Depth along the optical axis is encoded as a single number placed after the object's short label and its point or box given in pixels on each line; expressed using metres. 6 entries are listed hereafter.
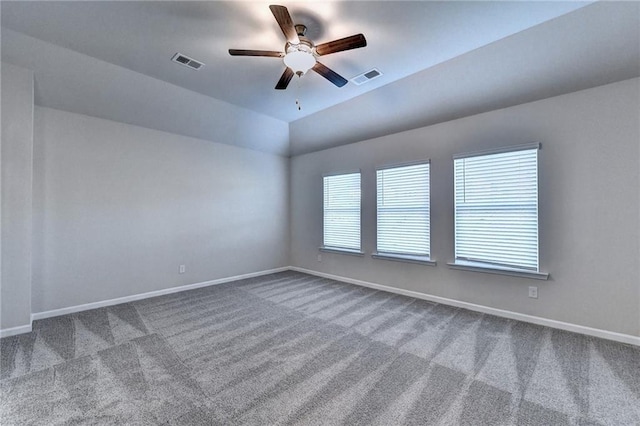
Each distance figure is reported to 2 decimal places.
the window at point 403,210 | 4.17
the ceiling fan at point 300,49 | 2.15
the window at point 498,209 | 3.22
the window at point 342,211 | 5.09
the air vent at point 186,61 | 3.04
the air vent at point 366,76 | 3.37
